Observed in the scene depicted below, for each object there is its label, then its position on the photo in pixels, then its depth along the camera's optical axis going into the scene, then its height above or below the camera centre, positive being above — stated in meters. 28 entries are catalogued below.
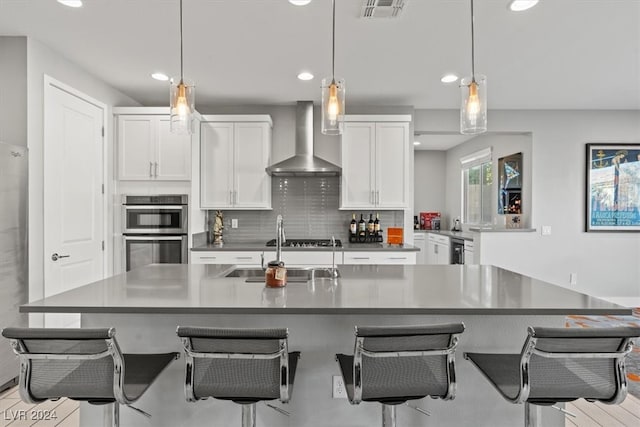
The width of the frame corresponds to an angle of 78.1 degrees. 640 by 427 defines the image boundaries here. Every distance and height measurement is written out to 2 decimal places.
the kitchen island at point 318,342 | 1.92 -0.65
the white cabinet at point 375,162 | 4.58 +0.58
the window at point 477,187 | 6.39 +0.42
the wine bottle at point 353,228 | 4.82 -0.20
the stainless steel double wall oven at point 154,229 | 4.10 -0.18
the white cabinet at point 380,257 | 4.24 -0.49
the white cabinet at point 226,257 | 4.22 -0.49
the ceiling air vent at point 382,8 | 2.46 +1.31
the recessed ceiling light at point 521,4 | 2.50 +1.33
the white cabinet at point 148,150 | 4.13 +0.65
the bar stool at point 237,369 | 1.40 -0.57
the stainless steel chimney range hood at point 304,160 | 4.38 +0.59
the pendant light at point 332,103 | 2.18 +0.61
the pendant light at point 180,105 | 2.21 +0.60
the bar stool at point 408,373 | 1.43 -0.60
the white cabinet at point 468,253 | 5.36 -0.57
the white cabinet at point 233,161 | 4.54 +0.59
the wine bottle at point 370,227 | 4.83 -0.19
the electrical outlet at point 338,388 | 2.00 -0.89
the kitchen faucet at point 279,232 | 2.26 -0.12
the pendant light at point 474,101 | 2.11 +0.60
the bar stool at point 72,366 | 1.34 -0.56
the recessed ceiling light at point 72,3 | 2.53 +1.35
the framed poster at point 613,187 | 5.11 +0.33
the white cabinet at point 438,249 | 6.38 -0.65
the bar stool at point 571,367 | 1.37 -0.56
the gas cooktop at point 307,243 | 4.42 -0.37
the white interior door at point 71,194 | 3.16 +0.15
